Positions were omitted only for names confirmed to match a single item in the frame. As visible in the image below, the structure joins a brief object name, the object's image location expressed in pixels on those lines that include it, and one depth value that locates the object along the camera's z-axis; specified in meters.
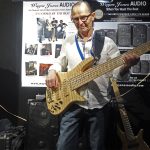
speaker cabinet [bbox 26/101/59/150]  1.89
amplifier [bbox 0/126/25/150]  1.83
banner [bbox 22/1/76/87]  2.19
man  1.50
